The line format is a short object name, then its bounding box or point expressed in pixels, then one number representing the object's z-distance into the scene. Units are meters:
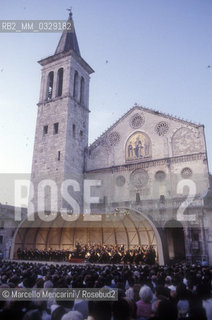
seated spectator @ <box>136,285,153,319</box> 4.48
